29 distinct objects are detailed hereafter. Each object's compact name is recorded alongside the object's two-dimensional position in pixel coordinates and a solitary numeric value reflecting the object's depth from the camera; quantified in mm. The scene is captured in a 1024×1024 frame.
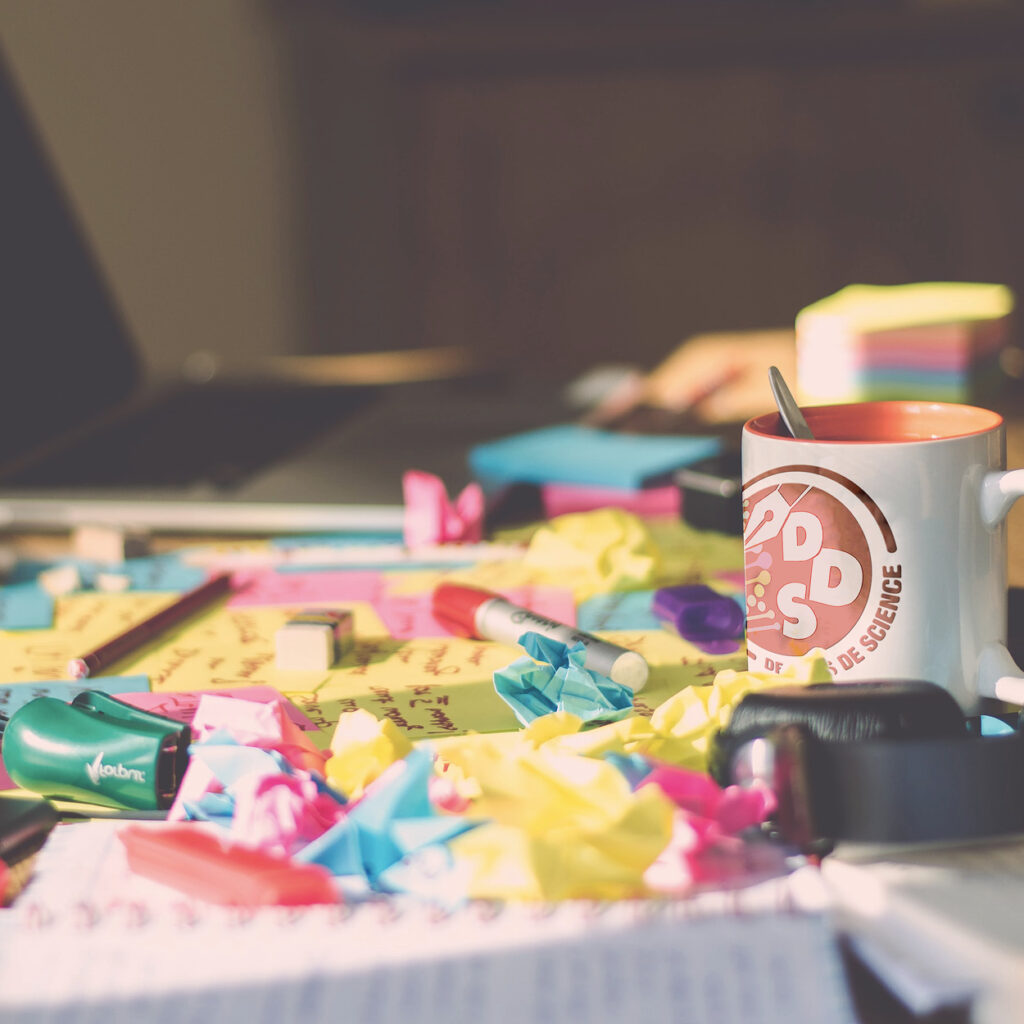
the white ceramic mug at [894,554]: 943
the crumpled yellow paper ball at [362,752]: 936
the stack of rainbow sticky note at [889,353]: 1225
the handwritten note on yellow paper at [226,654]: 1046
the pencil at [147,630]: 1052
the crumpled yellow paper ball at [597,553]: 1149
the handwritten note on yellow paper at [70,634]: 1066
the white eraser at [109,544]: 1219
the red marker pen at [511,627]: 1017
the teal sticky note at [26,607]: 1125
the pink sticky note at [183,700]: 1010
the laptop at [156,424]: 1264
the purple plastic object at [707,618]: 1075
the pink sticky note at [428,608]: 1101
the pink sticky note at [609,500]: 1280
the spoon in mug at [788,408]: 973
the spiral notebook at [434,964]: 827
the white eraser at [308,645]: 1056
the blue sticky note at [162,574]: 1183
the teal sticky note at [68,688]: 1031
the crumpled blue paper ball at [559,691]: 986
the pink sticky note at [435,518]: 1224
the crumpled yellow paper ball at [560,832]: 862
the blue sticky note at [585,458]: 1299
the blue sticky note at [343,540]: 1236
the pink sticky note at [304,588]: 1153
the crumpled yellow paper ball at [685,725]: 938
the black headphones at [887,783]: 871
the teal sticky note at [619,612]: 1097
